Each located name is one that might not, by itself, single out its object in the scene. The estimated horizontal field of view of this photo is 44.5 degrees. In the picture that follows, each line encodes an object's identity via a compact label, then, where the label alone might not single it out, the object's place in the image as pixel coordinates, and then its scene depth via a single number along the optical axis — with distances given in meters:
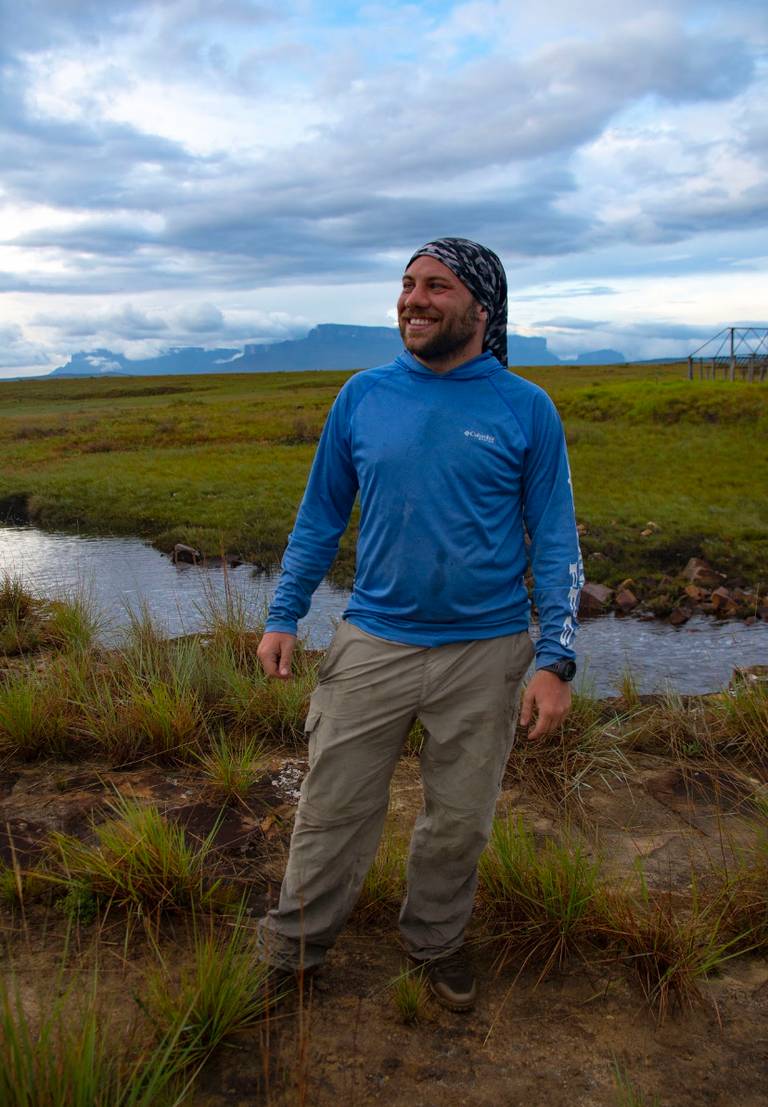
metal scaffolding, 39.88
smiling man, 3.01
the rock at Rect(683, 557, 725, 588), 13.77
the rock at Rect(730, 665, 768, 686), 6.48
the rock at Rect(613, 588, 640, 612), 12.91
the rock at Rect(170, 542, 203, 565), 15.70
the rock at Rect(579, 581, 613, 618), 12.71
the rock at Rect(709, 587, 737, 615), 12.67
